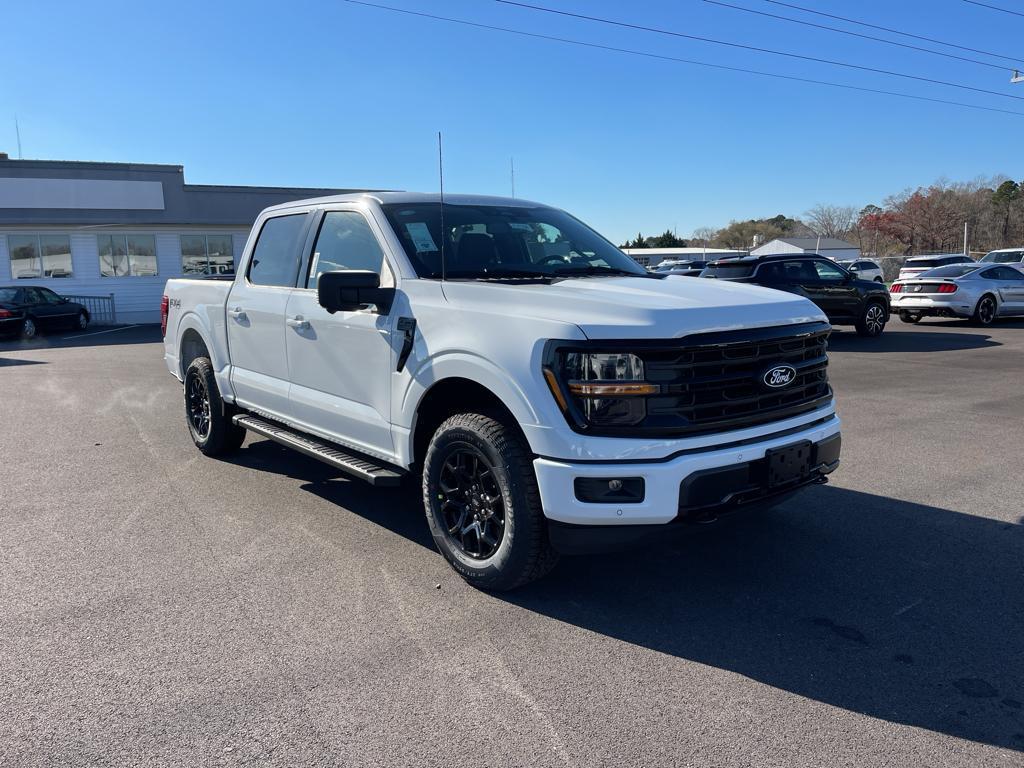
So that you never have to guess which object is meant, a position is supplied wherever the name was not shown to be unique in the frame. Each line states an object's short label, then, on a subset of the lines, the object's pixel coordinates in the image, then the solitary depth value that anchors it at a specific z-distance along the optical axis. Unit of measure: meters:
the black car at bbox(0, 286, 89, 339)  21.47
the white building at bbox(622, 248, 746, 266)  72.19
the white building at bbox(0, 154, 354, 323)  27.80
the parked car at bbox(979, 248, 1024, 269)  28.95
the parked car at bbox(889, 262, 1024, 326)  17.75
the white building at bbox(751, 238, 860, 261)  79.94
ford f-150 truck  3.38
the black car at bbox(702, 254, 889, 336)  14.87
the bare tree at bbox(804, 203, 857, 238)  107.31
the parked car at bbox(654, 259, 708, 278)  21.44
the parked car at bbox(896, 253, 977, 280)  27.23
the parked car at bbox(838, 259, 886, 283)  31.15
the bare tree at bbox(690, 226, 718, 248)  130.11
